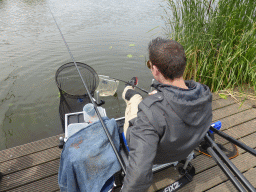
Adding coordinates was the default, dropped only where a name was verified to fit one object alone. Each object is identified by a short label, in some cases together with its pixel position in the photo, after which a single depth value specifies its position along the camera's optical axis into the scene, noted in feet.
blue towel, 4.25
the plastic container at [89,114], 6.98
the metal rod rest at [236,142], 3.88
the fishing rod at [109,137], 4.01
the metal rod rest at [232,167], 3.20
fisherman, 3.26
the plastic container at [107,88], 12.97
